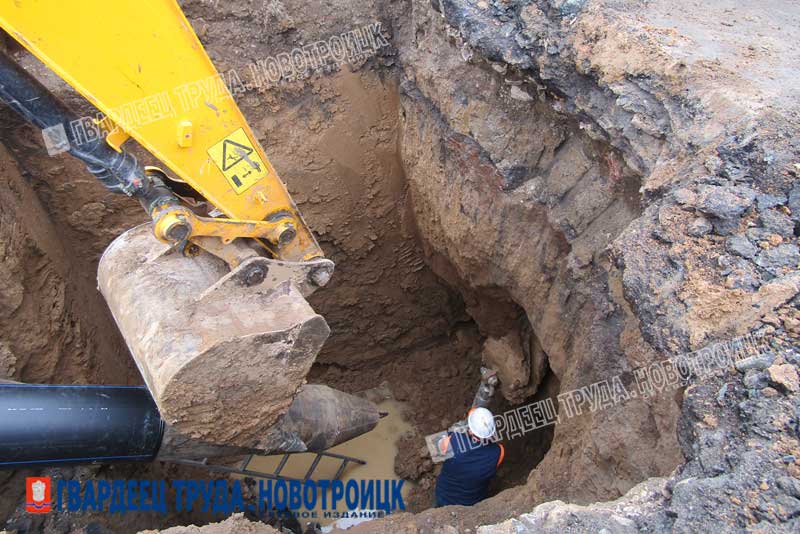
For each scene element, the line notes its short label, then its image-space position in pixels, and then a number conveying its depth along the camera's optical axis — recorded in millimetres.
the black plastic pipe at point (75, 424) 2818
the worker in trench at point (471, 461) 4086
